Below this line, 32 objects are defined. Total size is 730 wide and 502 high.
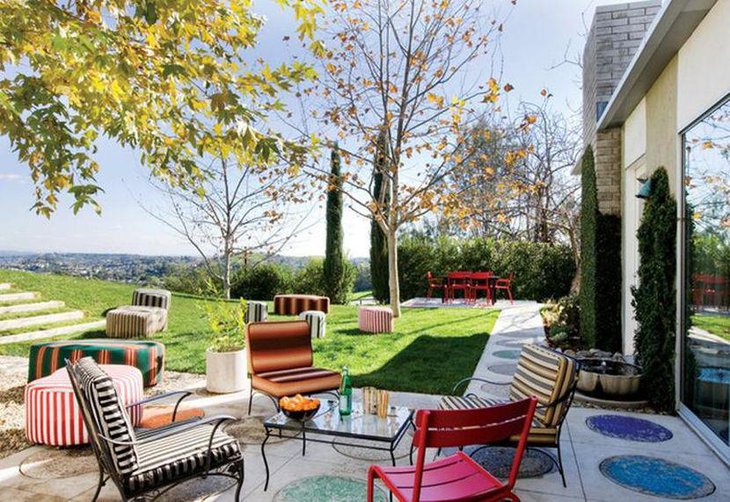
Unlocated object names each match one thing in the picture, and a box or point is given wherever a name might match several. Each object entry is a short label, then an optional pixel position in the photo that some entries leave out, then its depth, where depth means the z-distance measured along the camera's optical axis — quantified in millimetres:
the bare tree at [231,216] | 16141
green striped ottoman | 5871
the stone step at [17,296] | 11539
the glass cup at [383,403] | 4027
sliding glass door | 4000
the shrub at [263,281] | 18797
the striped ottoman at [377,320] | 10305
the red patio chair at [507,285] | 16391
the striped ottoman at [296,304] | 13281
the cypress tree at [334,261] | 17797
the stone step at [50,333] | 9219
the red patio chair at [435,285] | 16936
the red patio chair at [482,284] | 16047
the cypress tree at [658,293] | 5113
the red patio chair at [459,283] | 16391
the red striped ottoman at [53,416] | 4270
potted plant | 6020
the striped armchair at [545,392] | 3662
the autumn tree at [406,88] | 11422
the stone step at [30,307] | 10922
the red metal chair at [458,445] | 2463
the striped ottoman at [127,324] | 9453
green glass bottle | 4070
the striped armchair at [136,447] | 2920
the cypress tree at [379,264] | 17984
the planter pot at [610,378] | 5539
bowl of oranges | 3898
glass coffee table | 3639
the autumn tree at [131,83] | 3756
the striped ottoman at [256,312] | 11281
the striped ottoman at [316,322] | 9781
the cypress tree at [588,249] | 8086
